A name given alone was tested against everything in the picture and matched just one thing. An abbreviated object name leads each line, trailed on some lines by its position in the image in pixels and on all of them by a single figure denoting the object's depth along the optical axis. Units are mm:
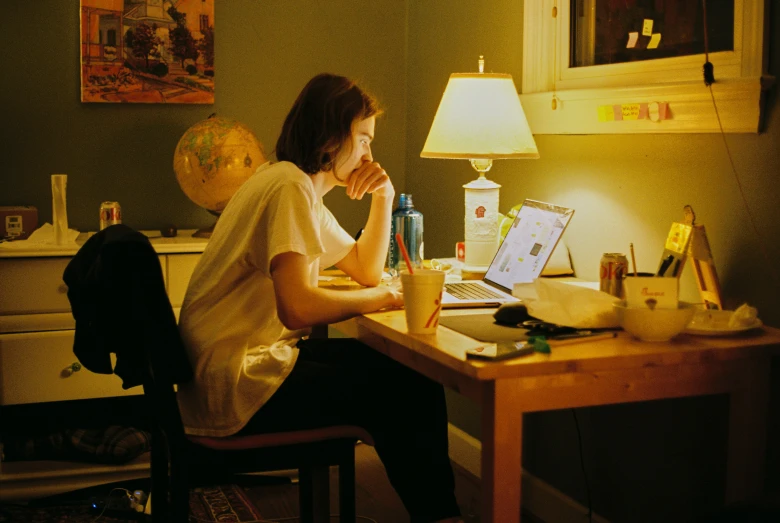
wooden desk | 1624
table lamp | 2488
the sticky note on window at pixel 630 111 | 2262
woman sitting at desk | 1901
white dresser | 2846
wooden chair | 1740
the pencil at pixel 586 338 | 1745
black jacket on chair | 1730
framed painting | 3275
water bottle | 2729
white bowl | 1729
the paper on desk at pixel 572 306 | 1847
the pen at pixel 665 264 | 1970
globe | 3059
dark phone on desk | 1612
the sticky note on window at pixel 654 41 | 2258
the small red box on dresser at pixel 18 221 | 3098
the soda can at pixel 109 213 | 3072
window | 1956
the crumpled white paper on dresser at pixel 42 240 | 2898
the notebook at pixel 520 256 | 2289
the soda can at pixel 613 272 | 2031
